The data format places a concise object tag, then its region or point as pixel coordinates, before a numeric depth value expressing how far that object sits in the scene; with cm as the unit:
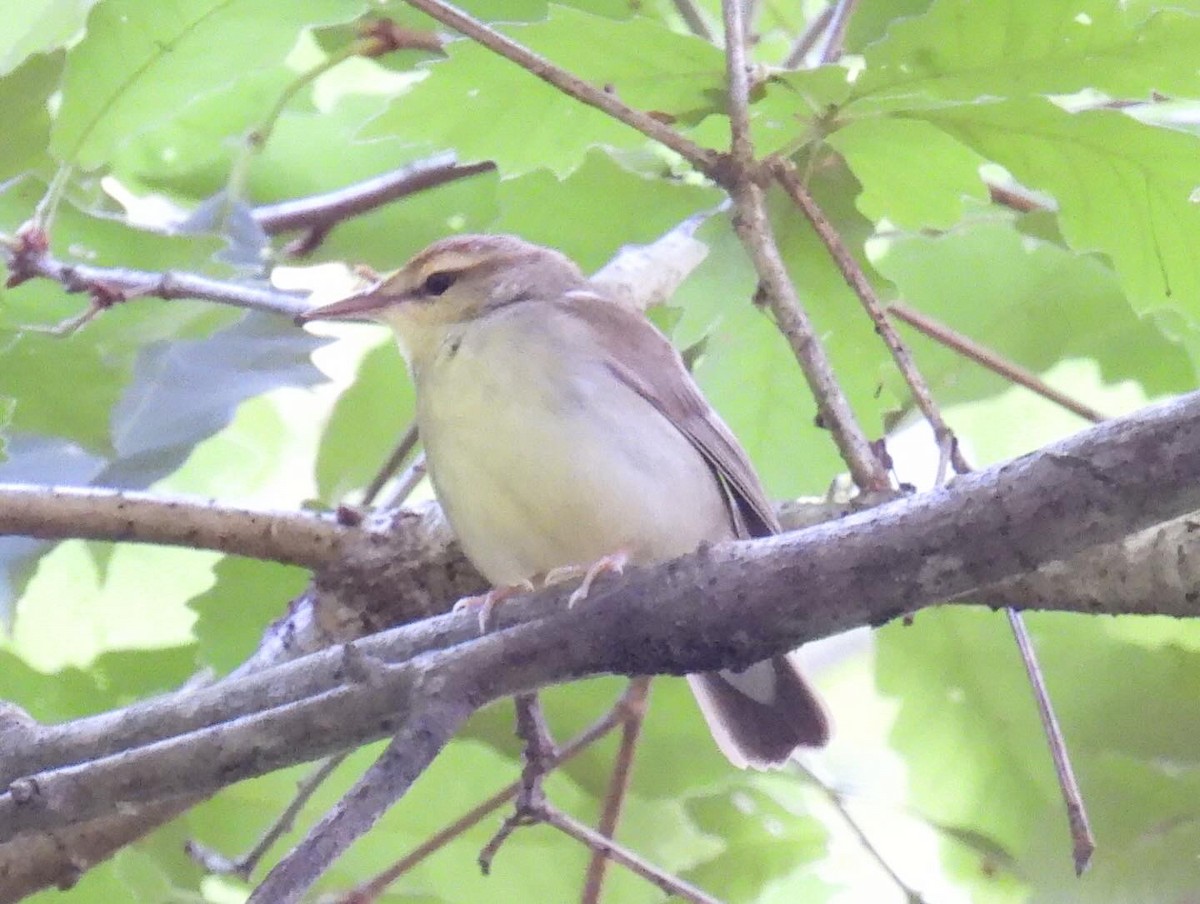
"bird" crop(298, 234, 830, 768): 500
